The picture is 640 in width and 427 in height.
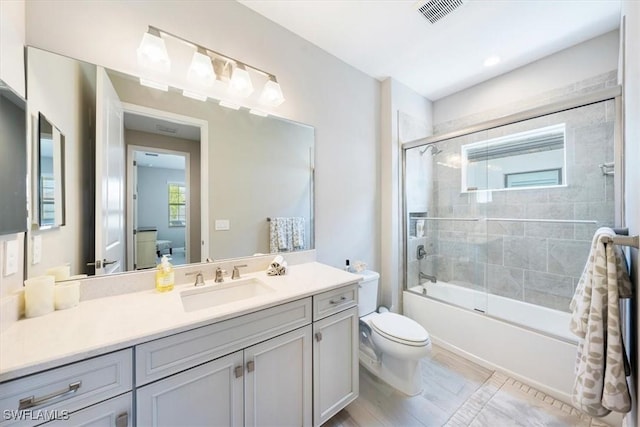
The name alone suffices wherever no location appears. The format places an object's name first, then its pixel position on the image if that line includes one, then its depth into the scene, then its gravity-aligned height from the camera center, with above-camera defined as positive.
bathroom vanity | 0.69 -0.53
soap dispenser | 1.24 -0.33
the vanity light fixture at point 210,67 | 1.26 +0.88
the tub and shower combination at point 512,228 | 1.83 -0.15
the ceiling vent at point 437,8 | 1.56 +1.39
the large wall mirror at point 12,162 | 0.80 +0.19
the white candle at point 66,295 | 0.99 -0.34
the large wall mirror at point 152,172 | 1.10 +0.25
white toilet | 1.58 -0.93
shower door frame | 1.50 +0.74
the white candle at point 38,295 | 0.91 -0.31
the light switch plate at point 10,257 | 0.85 -0.15
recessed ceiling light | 2.14 +1.40
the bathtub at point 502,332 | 1.68 -0.99
